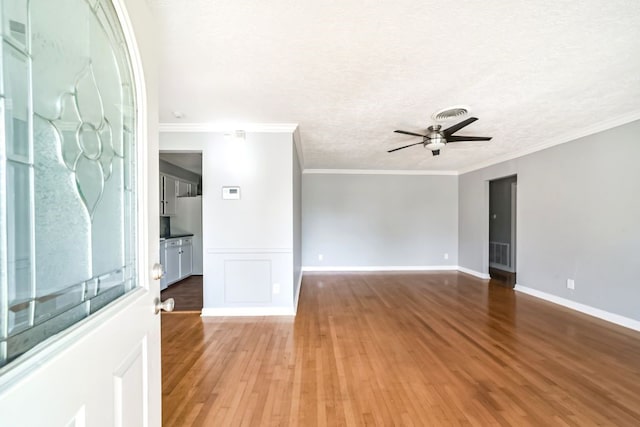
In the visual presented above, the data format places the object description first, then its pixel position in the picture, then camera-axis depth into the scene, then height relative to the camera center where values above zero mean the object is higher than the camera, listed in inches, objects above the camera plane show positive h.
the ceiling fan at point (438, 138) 119.0 +35.1
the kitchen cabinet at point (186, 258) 199.2 -37.5
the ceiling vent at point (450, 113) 103.5 +41.7
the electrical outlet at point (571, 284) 135.5 -38.8
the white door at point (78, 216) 19.2 -0.5
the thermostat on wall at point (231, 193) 126.9 +9.2
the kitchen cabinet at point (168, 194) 191.5 +13.8
